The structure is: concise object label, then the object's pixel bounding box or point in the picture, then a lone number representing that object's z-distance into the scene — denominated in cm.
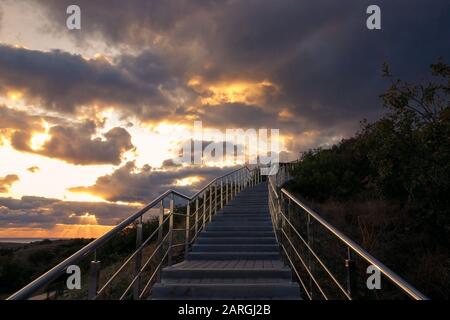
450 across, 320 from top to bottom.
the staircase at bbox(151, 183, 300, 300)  541
